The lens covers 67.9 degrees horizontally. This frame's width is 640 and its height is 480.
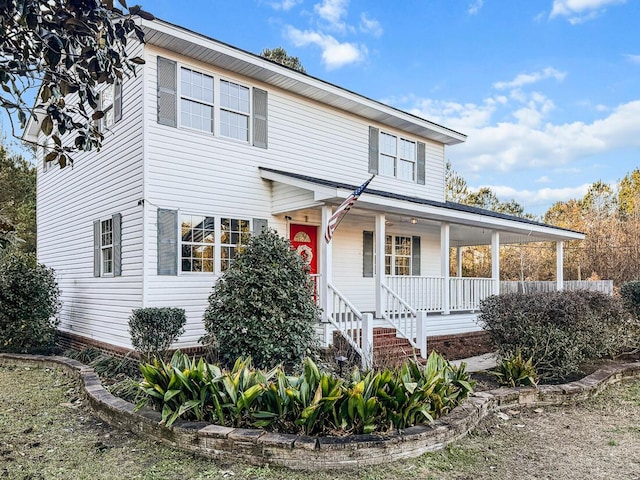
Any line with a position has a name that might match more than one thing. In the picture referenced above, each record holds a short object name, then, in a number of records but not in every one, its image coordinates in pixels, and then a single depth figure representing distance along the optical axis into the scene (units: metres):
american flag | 8.06
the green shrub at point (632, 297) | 10.23
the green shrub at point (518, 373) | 6.48
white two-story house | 8.74
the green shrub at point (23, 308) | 9.71
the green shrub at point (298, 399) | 4.30
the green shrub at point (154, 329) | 7.68
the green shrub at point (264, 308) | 6.77
